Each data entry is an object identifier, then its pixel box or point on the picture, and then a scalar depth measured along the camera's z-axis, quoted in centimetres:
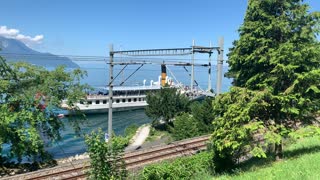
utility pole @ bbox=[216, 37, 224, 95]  1275
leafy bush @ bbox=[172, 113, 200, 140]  2217
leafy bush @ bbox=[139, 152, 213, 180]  964
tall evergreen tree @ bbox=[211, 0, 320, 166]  945
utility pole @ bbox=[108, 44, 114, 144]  1736
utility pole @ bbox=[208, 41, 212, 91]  1574
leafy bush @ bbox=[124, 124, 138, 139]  3108
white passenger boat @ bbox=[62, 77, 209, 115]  5183
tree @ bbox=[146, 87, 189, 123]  3137
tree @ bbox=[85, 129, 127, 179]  713
